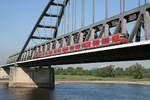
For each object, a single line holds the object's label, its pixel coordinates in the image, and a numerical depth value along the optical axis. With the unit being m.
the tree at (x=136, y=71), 136.38
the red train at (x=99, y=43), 24.40
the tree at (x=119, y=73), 165.93
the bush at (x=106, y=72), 163.12
